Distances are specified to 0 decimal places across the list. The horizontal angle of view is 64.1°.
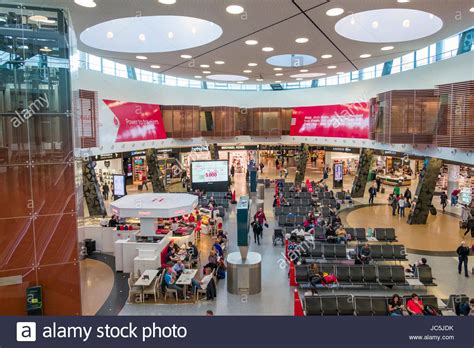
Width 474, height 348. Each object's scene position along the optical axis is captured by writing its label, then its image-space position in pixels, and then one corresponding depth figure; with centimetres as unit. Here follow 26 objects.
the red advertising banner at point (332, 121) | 2606
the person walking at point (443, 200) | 2198
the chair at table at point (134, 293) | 1059
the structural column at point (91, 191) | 2017
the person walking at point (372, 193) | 2472
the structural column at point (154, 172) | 2680
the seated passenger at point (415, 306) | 834
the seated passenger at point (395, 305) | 859
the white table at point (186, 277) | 1064
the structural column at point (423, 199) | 1909
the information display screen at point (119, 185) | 2202
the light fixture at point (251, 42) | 1323
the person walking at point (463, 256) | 1207
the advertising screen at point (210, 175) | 2706
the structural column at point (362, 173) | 2616
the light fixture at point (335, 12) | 958
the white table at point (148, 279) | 1049
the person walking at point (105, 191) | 2664
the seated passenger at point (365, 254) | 1246
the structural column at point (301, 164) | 3241
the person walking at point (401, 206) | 2100
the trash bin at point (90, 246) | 1526
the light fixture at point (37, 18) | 721
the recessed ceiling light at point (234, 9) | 918
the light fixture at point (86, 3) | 865
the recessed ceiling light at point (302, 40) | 1288
